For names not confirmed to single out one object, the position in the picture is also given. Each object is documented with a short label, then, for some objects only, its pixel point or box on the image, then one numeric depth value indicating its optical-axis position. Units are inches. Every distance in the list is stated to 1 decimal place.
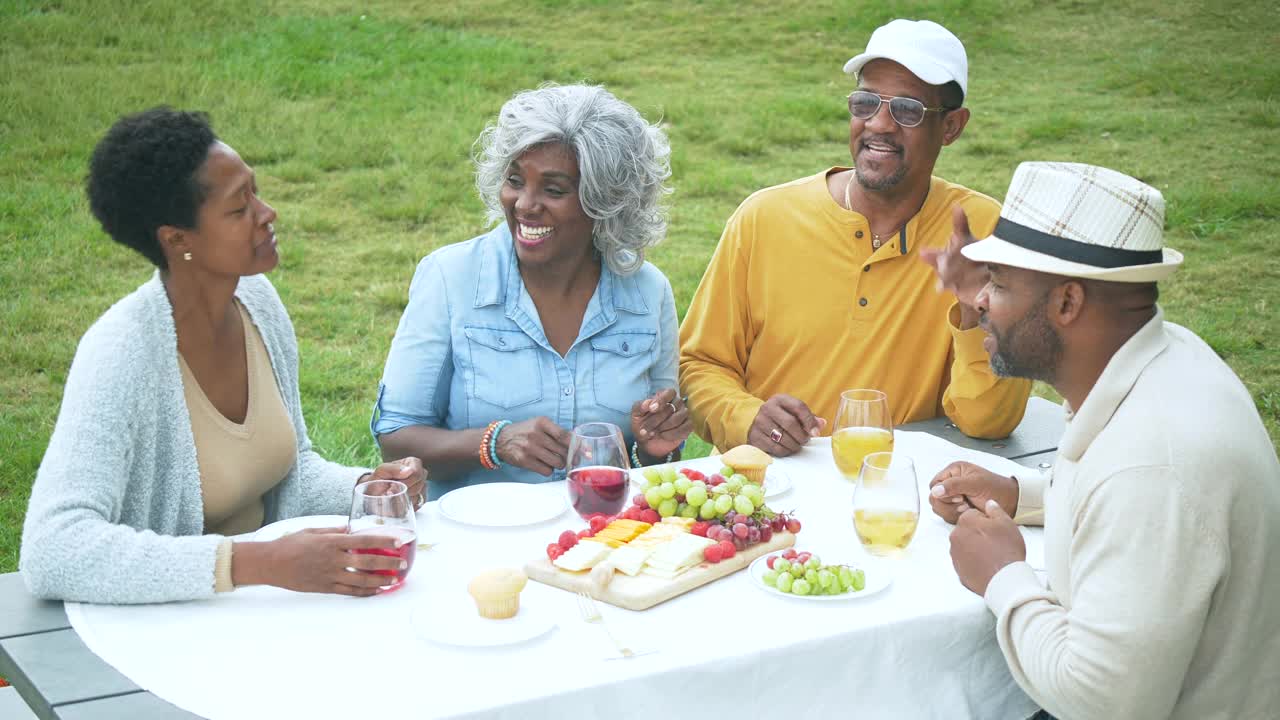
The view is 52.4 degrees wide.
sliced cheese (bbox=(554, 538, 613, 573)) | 102.5
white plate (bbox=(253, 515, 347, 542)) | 111.5
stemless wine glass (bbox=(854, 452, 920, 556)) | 105.3
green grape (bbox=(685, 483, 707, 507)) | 112.2
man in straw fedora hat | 87.8
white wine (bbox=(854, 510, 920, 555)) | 106.6
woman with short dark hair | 98.7
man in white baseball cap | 161.2
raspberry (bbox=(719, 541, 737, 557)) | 105.4
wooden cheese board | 99.1
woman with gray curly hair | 147.2
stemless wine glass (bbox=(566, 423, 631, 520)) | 112.0
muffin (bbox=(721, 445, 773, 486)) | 121.6
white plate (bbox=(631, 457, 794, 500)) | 123.6
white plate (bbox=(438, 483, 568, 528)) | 116.4
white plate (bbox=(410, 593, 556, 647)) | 92.6
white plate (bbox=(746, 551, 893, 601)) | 100.7
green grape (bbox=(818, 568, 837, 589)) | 100.7
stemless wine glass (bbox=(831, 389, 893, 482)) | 124.2
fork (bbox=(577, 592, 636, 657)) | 95.5
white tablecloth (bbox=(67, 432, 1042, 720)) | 87.3
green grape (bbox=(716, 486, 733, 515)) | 111.2
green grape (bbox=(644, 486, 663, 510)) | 113.9
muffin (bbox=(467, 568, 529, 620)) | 95.7
